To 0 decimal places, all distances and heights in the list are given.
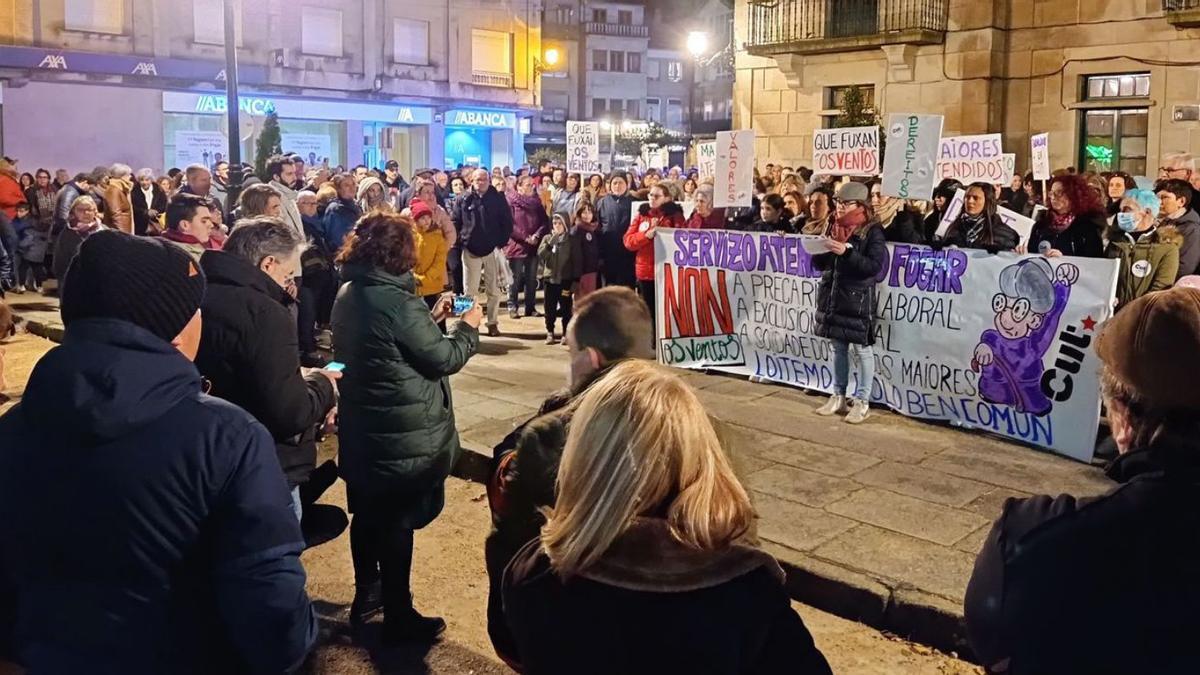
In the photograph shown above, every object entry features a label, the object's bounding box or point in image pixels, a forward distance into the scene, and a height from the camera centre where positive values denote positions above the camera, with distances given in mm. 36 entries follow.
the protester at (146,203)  15322 +341
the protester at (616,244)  12547 -188
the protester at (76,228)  10086 -33
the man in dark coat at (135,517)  2148 -597
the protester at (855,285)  8289 -434
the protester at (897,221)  9117 +78
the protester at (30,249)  17250 -400
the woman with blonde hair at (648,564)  1861 -602
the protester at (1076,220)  8000 +87
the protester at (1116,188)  10719 +443
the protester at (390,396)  4609 -744
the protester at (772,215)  10391 +142
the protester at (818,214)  9406 +137
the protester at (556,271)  12156 -492
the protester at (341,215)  11297 +121
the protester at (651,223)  11000 +55
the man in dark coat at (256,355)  3885 -475
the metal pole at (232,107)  13156 +1484
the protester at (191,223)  6582 +14
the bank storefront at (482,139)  39781 +3446
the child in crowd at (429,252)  10258 -246
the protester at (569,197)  14461 +432
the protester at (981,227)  8859 +29
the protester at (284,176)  11207 +598
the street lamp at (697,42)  24578 +4364
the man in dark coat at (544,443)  2812 -579
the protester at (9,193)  16953 +496
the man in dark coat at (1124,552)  1821 -566
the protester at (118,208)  10703 +174
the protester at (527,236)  14016 -111
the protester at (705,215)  10961 +141
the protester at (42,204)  18016 +350
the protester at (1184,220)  8047 +88
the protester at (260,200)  7801 +189
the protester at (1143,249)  7691 -126
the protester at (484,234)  12703 -88
